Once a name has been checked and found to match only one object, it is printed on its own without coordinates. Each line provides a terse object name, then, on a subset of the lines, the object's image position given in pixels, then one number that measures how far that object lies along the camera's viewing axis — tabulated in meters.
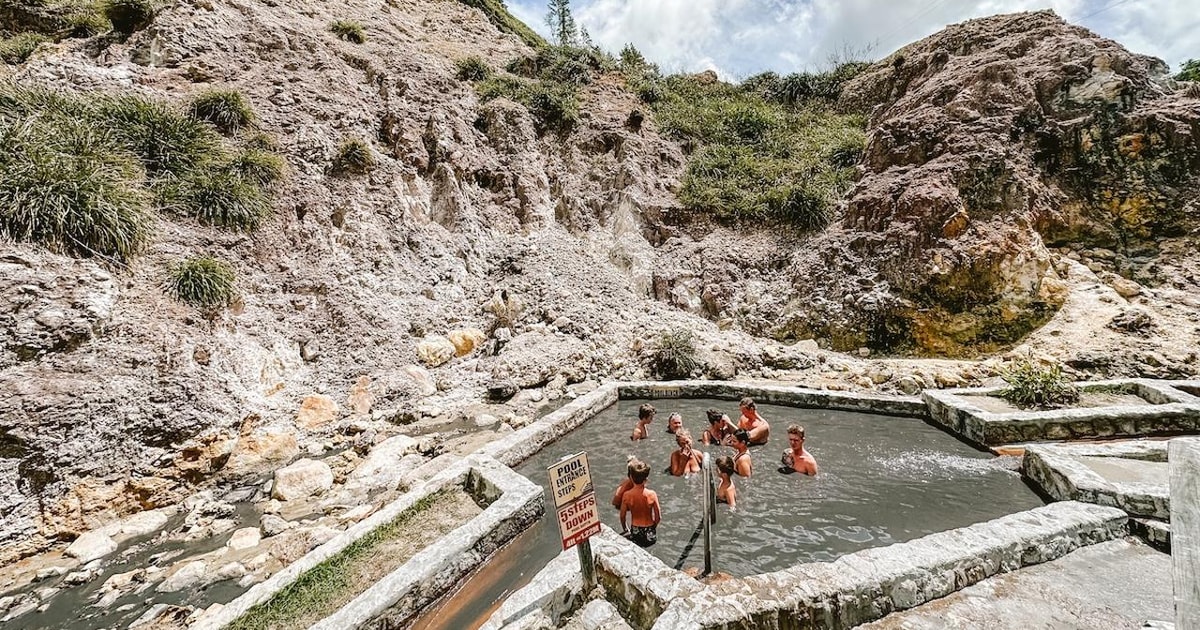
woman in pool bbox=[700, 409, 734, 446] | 6.44
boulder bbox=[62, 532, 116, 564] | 4.23
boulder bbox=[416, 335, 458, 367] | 9.18
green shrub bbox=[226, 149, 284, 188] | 8.73
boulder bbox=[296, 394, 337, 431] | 6.86
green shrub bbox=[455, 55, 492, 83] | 15.51
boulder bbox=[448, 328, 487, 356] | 9.82
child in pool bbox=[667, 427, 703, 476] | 5.56
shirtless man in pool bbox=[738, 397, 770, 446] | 6.30
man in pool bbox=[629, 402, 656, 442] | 6.70
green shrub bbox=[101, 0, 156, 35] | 10.16
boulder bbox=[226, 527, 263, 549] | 4.38
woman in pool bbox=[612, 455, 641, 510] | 4.66
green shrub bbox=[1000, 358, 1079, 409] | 6.65
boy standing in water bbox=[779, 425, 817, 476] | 5.45
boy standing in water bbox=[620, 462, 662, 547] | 4.33
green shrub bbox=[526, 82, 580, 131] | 15.52
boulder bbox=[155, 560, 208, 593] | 3.81
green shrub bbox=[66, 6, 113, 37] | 10.31
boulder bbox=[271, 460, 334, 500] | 5.18
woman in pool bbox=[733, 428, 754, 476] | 5.53
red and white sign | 3.02
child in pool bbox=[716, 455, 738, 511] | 4.82
